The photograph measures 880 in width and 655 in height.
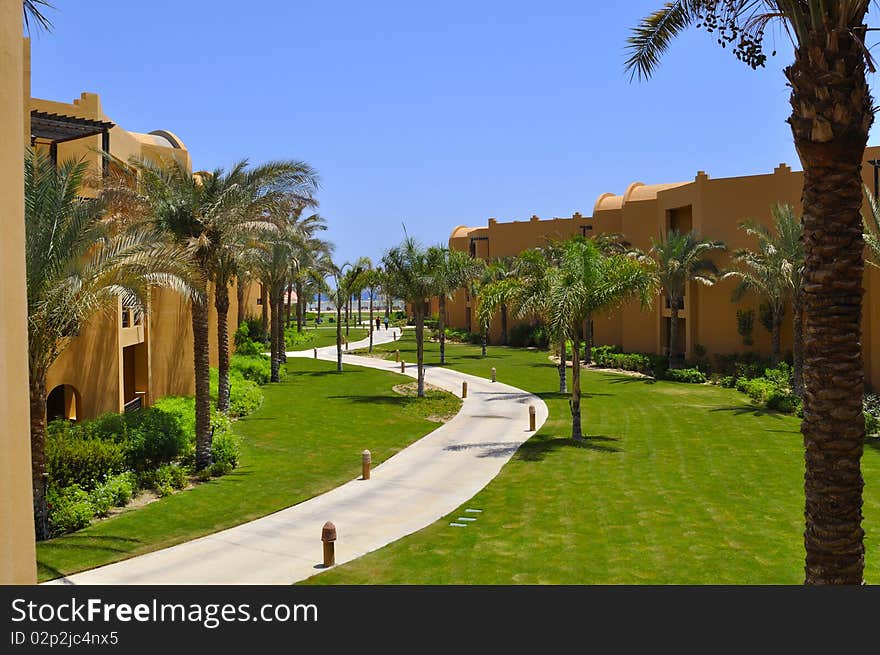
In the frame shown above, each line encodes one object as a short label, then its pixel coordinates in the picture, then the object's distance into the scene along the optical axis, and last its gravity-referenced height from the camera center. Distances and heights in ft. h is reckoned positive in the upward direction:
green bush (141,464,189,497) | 51.42 -11.47
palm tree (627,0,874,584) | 21.95 +1.25
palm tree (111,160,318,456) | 57.21 +8.08
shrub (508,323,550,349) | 175.36 -5.56
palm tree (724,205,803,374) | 96.27 +6.28
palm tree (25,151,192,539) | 41.06 +2.87
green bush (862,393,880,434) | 75.36 -10.82
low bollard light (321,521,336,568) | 37.01 -11.37
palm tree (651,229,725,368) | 121.60 +7.91
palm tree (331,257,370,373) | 142.51 +7.07
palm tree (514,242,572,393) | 72.79 +2.32
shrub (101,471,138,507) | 46.95 -10.92
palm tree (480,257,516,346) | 82.33 +3.18
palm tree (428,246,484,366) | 98.17 +6.47
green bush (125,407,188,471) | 52.95 -9.09
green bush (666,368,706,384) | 115.96 -9.90
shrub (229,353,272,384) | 111.65 -8.04
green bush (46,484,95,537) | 42.24 -11.14
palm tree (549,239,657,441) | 67.21 +2.38
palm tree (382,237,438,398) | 97.66 +5.38
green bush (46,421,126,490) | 45.75 -8.96
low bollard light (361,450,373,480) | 56.65 -11.36
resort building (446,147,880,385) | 114.93 +14.72
